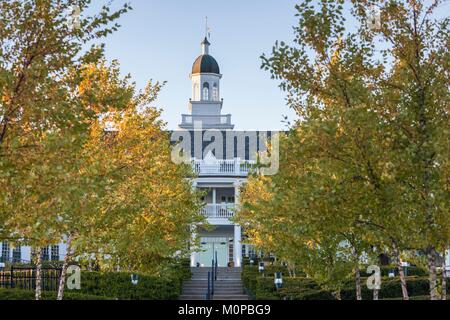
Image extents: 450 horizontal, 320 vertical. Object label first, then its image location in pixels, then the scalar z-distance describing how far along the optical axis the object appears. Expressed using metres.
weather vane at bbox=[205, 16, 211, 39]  68.91
